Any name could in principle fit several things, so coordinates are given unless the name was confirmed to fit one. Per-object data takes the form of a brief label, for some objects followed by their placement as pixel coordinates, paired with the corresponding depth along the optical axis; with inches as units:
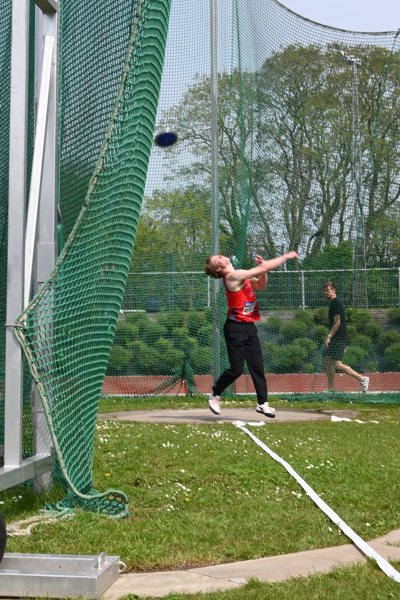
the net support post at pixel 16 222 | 208.1
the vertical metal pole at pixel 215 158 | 601.3
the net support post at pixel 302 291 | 645.3
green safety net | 209.6
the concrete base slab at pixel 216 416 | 461.6
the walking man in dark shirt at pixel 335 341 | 615.5
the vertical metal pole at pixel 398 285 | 650.2
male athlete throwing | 429.4
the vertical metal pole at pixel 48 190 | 235.9
